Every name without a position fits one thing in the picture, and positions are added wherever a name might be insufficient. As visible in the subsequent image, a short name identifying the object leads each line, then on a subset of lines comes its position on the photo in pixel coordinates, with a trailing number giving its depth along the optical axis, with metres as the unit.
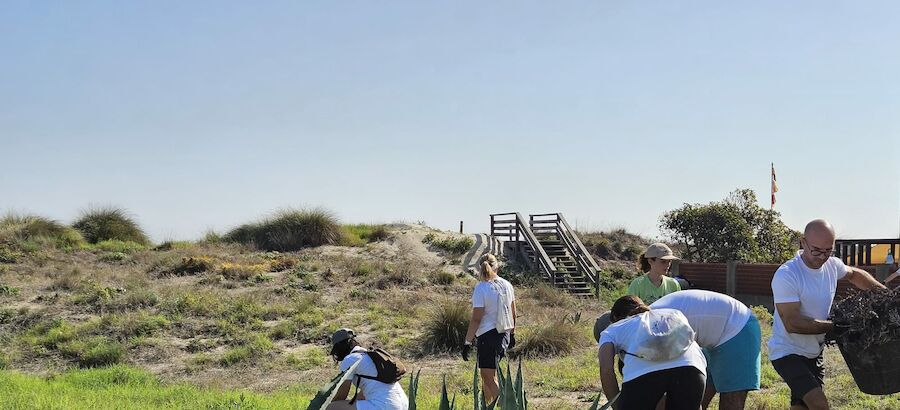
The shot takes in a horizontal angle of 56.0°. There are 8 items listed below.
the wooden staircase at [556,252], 24.03
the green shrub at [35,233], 23.58
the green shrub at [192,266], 20.75
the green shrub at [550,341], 12.32
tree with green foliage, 24.05
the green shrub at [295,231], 25.69
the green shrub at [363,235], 26.56
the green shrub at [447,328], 13.26
